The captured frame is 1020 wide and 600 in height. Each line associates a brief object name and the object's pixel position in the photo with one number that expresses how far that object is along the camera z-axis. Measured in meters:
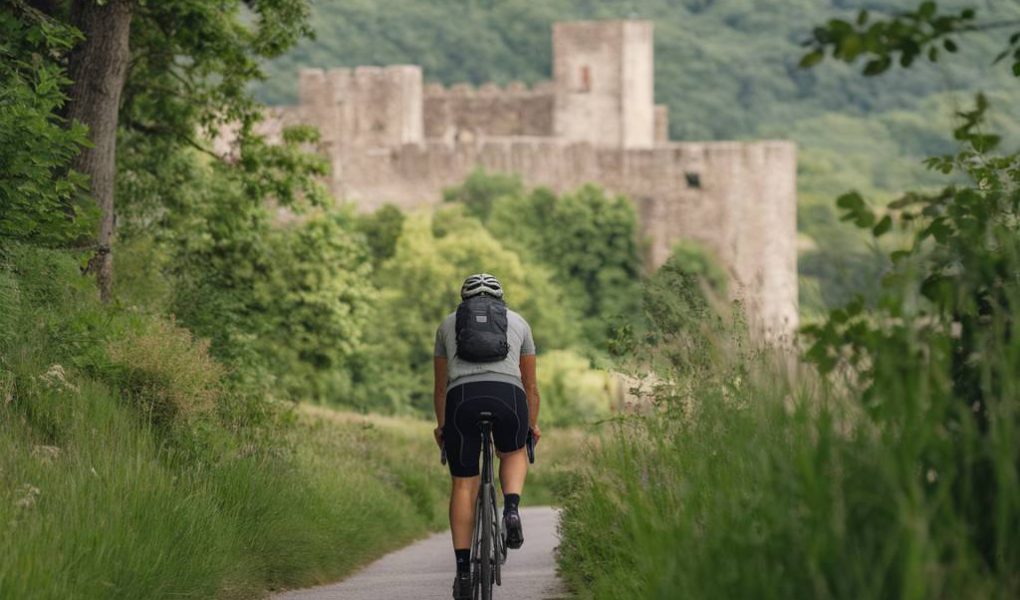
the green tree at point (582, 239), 124.75
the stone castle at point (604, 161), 129.00
